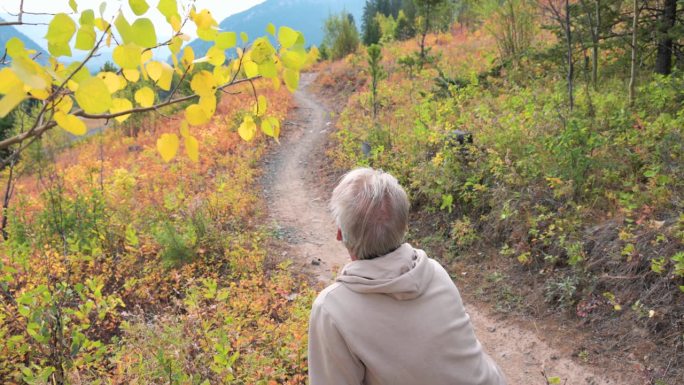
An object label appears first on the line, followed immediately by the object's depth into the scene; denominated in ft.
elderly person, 5.20
